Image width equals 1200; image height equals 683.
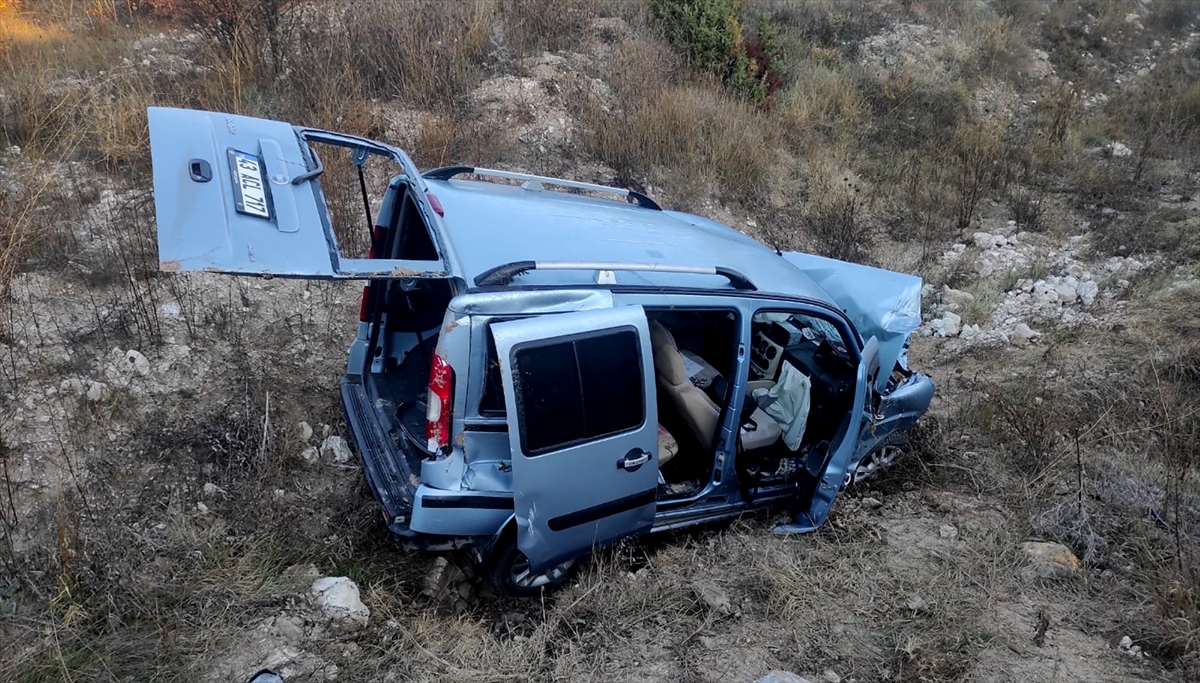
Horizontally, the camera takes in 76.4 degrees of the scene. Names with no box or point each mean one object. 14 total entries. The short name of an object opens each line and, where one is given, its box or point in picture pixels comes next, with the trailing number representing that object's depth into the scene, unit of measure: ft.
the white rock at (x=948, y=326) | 23.59
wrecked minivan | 10.29
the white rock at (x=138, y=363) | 15.23
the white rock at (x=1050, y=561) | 13.35
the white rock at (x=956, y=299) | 24.84
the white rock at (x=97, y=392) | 14.23
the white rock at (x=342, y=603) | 11.35
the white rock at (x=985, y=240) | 28.27
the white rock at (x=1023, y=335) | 22.56
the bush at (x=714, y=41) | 30.99
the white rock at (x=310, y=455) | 14.55
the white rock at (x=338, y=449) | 14.78
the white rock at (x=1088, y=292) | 24.46
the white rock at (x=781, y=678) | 10.61
